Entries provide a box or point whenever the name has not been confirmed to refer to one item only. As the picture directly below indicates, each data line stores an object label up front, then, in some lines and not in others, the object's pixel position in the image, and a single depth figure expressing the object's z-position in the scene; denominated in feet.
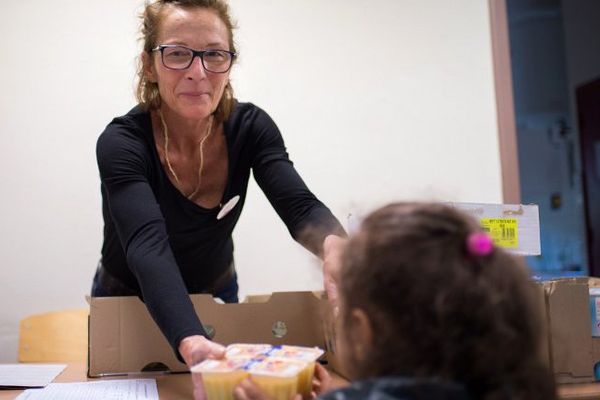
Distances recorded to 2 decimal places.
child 1.87
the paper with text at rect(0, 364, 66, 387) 3.64
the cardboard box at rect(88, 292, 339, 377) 3.87
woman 3.82
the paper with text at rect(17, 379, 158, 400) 3.23
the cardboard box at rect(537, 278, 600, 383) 3.49
